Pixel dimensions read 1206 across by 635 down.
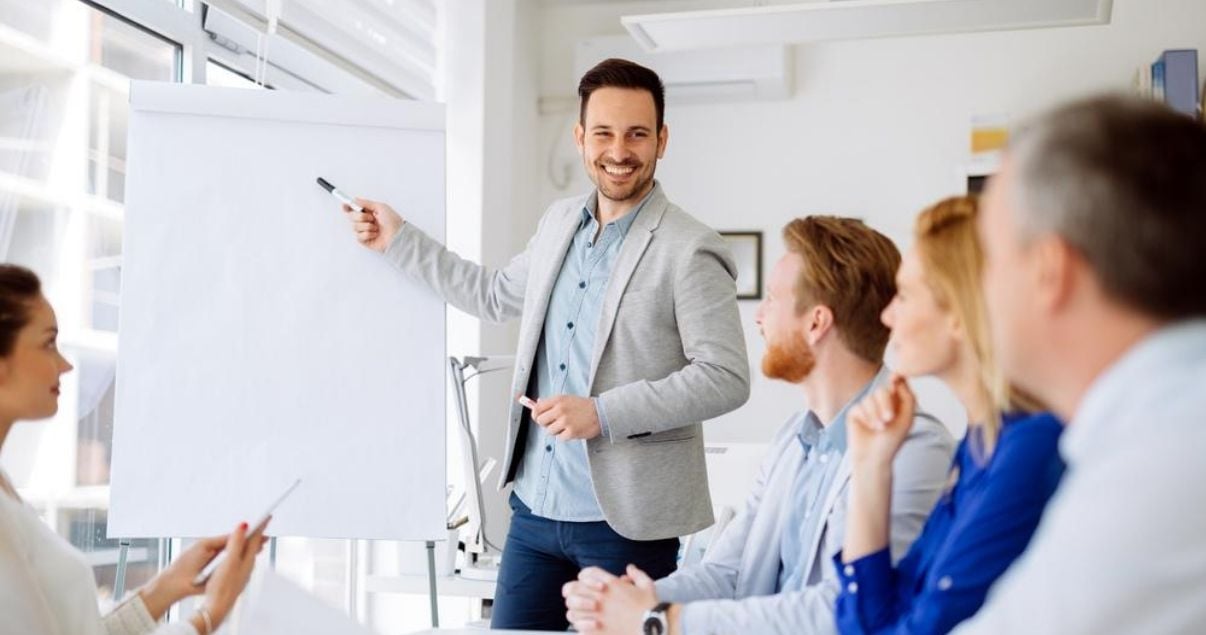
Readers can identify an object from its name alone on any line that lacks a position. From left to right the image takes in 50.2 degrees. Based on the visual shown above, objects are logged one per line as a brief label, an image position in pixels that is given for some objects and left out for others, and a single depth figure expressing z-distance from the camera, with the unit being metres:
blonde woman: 1.29
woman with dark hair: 1.56
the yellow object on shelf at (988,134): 4.95
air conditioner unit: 5.09
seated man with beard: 1.75
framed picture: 5.25
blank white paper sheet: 2.51
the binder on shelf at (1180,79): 4.54
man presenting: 2.35
